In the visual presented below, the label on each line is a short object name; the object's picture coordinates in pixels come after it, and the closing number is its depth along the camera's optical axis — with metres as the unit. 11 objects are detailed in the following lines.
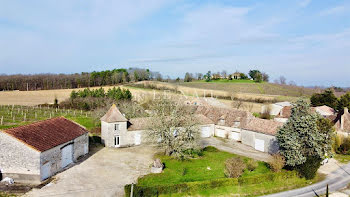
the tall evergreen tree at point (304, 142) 27.62
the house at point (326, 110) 57.84
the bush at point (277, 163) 27.59
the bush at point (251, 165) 29.14
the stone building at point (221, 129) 37.66
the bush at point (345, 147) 38.50
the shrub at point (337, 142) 39.00
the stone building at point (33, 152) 24.58
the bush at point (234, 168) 26.23
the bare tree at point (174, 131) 32.31
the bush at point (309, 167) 27.55
